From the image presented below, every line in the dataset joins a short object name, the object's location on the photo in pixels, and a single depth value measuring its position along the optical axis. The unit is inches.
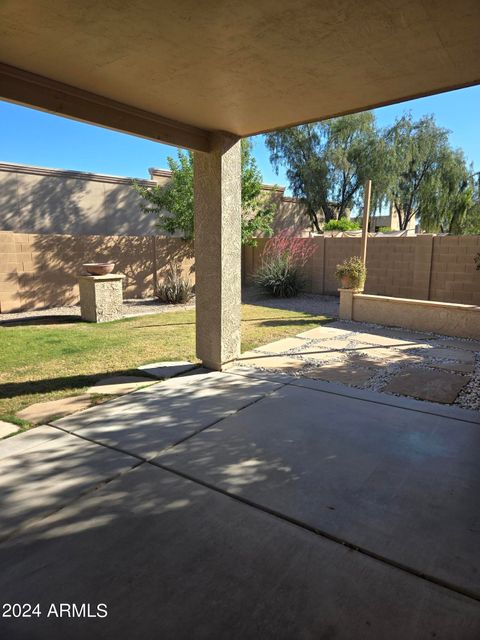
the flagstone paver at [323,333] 261.0
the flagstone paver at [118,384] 161.8
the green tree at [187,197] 418.3
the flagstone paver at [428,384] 156.6
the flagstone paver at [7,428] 123.0
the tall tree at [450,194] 857.5
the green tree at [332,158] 791.7
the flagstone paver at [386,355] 208.5
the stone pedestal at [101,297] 316.5
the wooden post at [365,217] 314.7
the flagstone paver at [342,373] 176.4
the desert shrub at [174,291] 411.5
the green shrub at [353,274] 309.4
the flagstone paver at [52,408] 135.7
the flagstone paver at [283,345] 227.1
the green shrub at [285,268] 441.1
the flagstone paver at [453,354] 208.5
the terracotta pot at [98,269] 323.6
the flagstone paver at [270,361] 195.0
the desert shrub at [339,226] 753.0
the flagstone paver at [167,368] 183.0
